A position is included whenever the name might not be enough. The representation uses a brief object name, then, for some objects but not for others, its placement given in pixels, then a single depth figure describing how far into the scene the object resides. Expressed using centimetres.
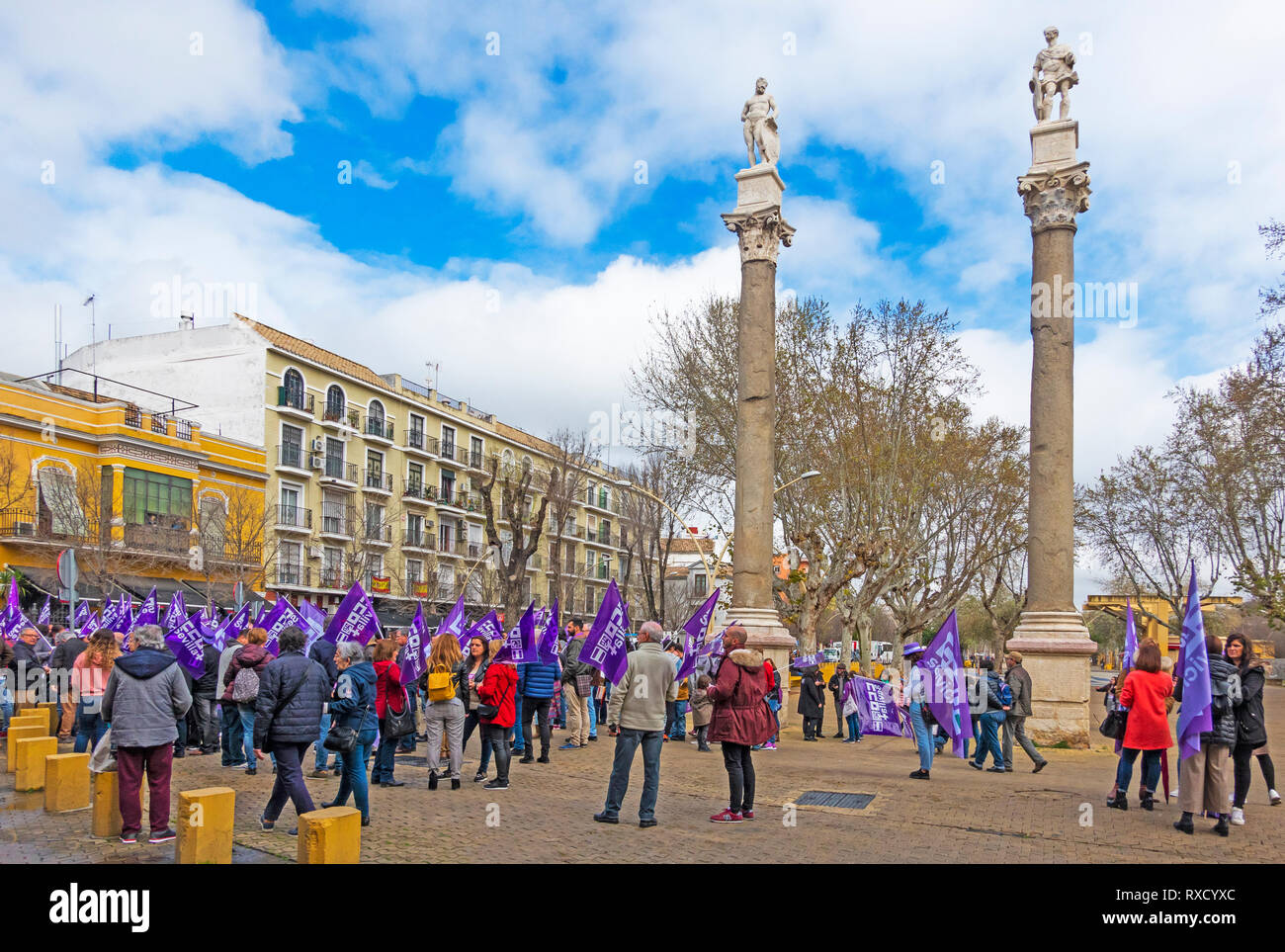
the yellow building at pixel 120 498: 3194
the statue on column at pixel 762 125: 1920
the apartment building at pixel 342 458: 4484
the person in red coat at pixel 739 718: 881
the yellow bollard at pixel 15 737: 1041
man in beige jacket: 870
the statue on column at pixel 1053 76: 1814
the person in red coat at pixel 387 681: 997
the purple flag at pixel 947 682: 1238
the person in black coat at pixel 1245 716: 913
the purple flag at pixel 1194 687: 895
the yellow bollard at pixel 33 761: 1011
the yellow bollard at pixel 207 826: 677
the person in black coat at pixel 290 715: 789
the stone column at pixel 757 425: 1816
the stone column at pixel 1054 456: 1661
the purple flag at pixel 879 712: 1470
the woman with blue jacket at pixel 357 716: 833
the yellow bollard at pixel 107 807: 804
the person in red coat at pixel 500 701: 1034
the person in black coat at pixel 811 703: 1778
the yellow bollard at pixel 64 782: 894
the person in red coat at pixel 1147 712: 983
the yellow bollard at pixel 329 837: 636
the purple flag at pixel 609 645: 1145
